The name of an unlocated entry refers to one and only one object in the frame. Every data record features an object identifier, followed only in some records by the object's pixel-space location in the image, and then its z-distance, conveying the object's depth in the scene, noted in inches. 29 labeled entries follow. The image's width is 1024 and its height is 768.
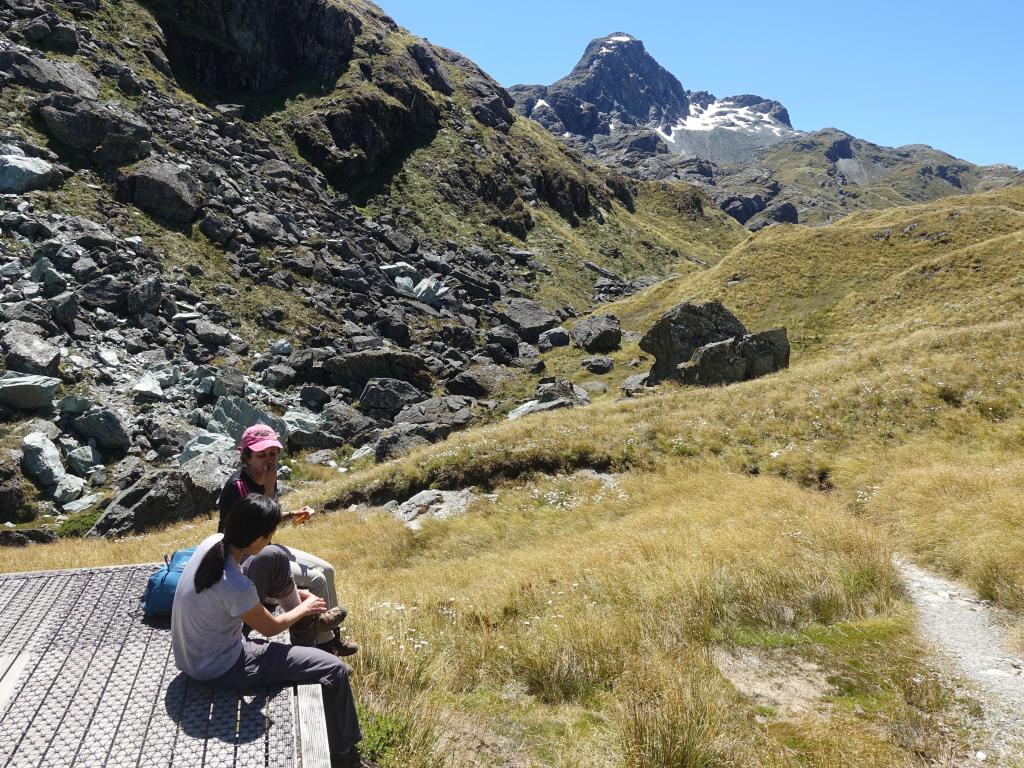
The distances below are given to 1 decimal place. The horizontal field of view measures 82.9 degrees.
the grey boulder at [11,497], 827.4
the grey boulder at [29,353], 1008.9
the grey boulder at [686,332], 1346.0
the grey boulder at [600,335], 1918.1
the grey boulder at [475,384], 1608.0
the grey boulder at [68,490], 878.4
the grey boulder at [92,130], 1651.1
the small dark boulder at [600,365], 1702.8
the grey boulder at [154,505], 785.6
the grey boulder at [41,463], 887.1
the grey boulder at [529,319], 2181.3
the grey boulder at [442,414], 1257.4
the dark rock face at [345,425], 1255.5
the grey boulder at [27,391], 949.8
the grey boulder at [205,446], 1019.3
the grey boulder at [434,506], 634.2
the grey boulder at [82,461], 939.3
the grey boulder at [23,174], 1403.8
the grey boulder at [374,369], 1489.9
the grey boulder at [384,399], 1408.7
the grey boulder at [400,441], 1064.2
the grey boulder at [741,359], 1138.7
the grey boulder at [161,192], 1672.0
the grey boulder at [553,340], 2058.3
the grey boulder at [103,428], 987.9
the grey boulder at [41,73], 1750.4
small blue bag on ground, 224.7
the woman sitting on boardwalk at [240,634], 180.7
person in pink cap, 259.3
